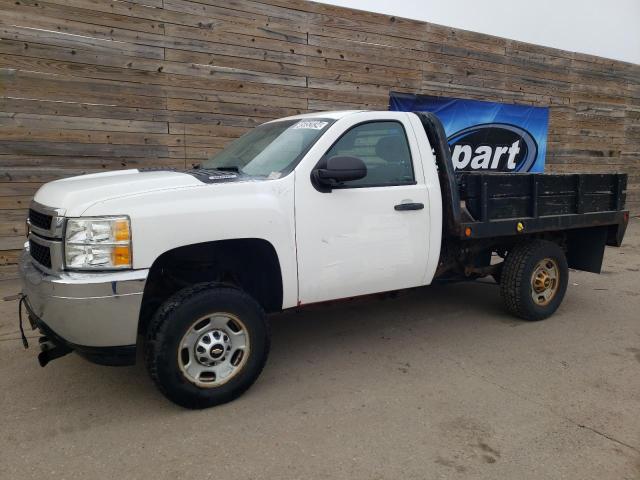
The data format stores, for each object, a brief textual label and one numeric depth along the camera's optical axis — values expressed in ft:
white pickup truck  9.81
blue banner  30.99
